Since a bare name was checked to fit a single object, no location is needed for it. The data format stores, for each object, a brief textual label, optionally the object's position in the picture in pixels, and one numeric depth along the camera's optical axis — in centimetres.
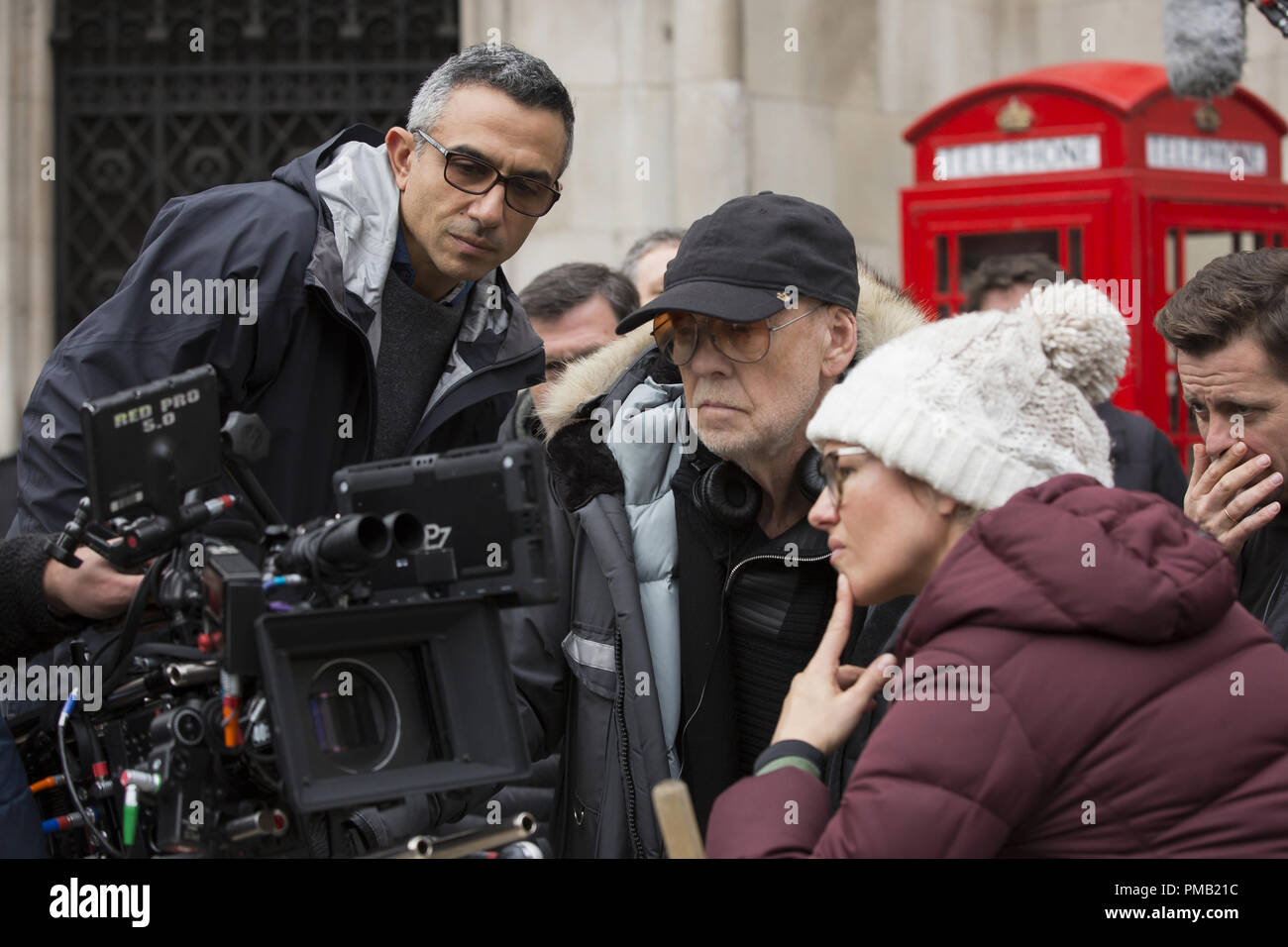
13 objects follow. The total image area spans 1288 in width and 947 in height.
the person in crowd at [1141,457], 498
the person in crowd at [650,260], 536
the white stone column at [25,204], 791
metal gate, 823
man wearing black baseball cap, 290
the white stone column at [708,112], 775
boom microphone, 532
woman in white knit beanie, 196
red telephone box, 636
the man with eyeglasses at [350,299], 307
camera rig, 209
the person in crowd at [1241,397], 314
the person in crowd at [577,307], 488
